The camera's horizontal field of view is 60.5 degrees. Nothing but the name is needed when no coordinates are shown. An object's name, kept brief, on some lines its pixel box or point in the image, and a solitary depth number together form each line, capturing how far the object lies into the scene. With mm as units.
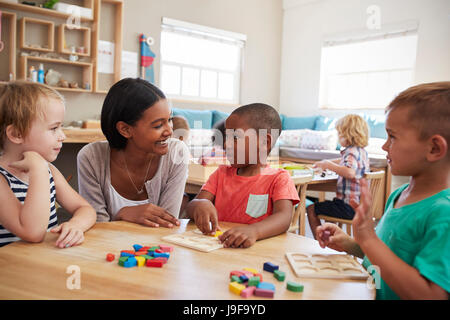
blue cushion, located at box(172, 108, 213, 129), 5980
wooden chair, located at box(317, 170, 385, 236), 3098
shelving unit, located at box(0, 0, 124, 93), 4496
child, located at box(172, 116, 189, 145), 3414
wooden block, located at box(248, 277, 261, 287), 720
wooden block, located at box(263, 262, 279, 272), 813
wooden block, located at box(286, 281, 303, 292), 716
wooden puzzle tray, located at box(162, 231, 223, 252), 954
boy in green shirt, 695
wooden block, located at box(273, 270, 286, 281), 766
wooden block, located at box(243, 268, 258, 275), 791
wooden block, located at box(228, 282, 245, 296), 696
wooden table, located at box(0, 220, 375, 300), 689
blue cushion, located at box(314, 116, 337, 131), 6262
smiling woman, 1447
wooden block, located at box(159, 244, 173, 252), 923
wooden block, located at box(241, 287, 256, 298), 688
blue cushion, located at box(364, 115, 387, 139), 5688
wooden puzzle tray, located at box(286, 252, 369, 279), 803
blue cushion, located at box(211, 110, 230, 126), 6292
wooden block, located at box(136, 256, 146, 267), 819
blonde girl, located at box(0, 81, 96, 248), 979
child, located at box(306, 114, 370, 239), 3084
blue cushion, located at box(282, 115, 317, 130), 6715
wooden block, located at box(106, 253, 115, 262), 847
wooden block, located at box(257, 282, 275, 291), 709
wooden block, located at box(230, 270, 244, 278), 762
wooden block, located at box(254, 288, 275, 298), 693
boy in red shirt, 1312
